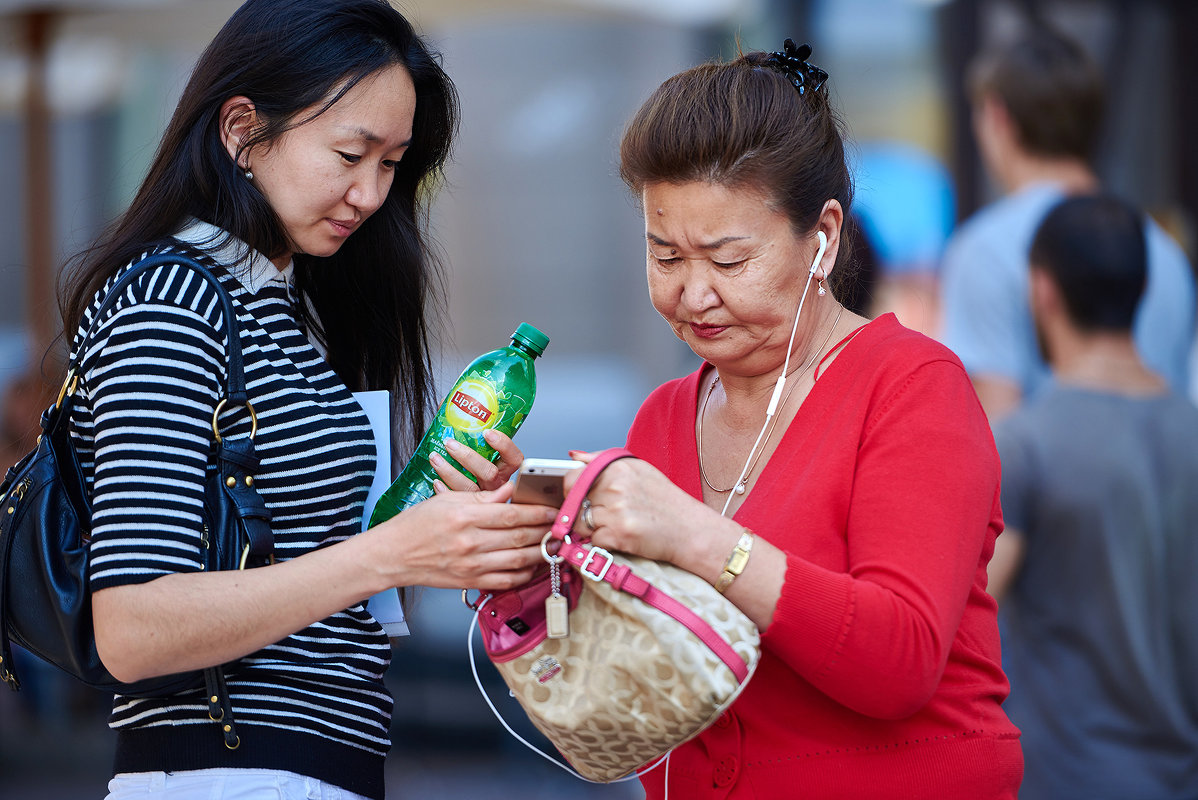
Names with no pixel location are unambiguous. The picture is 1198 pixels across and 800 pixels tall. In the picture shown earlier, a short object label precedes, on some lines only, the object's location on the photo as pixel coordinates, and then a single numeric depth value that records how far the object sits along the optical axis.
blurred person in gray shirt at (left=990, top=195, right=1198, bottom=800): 6.24
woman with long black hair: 5.51
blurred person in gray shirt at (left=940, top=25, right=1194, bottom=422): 6.88
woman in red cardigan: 5.51
